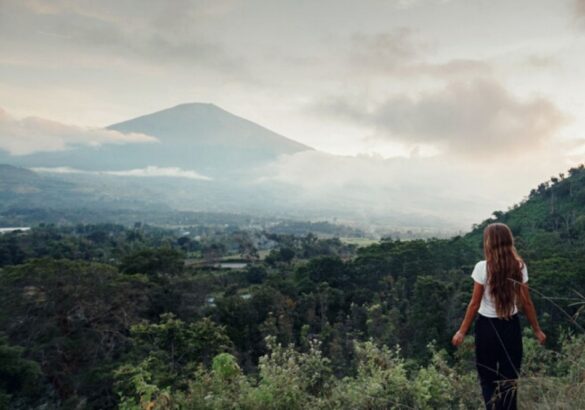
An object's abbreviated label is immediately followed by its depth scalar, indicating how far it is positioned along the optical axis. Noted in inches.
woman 82.0
